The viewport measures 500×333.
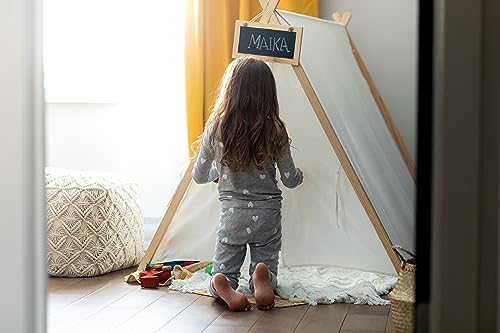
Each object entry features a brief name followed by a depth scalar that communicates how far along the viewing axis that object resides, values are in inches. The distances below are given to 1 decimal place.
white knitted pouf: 123.0
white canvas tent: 121.6
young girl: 110.6
